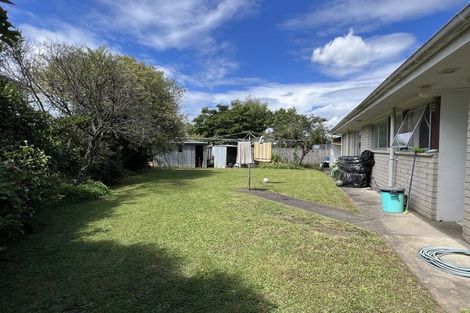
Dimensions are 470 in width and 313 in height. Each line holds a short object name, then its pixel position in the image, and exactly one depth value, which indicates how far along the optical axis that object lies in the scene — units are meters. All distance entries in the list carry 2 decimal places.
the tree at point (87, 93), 10.34
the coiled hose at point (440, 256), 3.41
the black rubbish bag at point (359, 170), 11.47
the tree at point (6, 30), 1.38
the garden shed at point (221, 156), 26.16
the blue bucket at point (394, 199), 6.56
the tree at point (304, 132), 24.47
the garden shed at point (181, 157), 25.84
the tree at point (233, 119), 41.16
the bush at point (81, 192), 8.58
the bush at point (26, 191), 4.48
